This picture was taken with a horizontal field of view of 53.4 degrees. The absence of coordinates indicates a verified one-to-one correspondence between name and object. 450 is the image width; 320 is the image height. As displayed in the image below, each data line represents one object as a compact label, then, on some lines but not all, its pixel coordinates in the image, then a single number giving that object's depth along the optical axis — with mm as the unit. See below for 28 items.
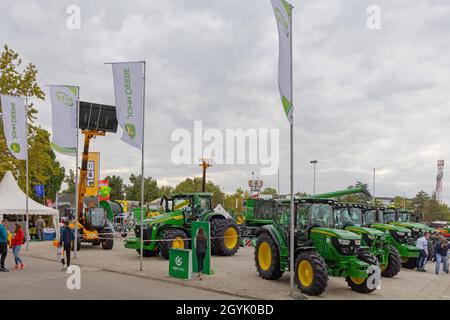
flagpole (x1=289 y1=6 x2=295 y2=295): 9367
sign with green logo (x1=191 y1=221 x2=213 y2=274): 11945
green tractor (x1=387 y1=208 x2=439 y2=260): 17391
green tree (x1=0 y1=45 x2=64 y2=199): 28016
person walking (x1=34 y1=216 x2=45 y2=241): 28141
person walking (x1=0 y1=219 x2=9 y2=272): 13086
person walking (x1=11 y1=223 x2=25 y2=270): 13828
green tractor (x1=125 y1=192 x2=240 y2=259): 16422
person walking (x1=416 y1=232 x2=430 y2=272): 15500
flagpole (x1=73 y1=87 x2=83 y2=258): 16188
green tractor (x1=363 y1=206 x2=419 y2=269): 15422
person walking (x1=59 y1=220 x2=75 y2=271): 13555
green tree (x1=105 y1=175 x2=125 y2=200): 79750
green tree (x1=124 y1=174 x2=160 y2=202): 75375
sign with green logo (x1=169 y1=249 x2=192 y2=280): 11602
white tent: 23688
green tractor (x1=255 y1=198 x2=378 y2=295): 9906
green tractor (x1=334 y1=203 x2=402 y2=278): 12188
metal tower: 78438
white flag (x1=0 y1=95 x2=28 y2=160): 19125
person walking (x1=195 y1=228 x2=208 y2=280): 11633
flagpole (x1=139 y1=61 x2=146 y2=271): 13231
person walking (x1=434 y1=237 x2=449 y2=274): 14805
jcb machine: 20297
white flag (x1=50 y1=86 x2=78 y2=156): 16078
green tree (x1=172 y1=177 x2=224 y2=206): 70375
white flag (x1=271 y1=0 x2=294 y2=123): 9469
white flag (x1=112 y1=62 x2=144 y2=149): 13227
